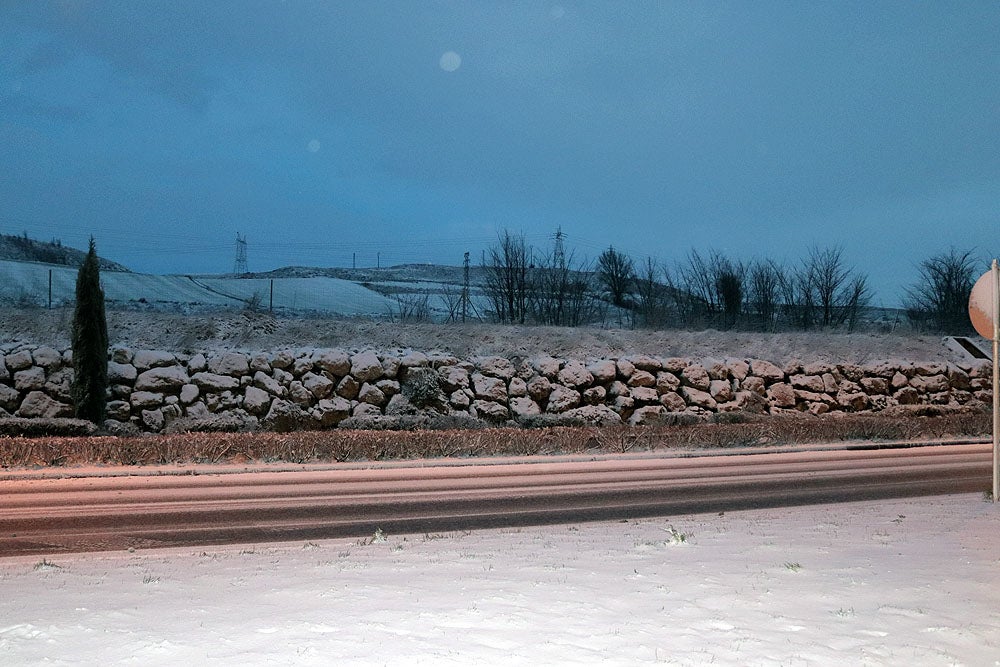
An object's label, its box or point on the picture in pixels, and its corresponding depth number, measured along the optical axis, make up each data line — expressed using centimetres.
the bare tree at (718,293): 2916
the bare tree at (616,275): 3225
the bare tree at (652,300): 2607
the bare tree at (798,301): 3078
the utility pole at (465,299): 2406
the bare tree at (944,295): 3228
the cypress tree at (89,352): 1536
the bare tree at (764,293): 3123
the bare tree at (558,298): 2617
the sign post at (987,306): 829
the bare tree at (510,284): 2669
